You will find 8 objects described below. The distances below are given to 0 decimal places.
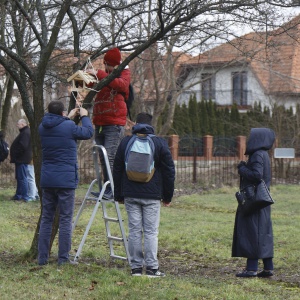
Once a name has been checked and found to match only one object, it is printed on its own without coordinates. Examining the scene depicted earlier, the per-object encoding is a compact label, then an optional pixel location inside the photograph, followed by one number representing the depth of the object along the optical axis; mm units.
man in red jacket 16352
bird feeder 15465
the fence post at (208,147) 46958
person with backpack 14845
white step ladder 16282
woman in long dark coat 15887
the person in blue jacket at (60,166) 15440
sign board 42676
